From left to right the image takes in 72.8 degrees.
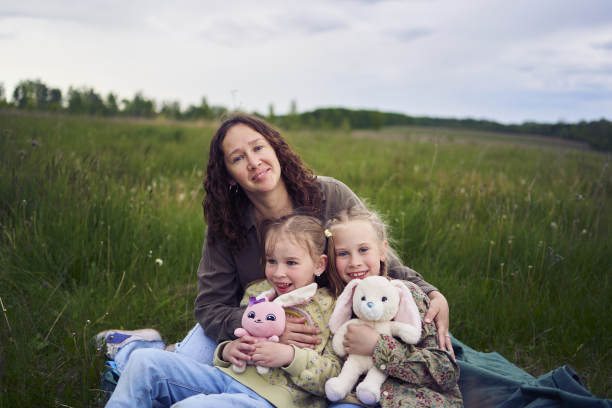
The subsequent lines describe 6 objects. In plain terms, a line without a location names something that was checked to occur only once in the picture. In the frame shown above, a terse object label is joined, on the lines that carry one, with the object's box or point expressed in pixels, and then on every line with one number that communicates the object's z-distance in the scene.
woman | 2.54
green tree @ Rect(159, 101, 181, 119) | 34.28
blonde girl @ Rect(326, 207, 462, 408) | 1.91
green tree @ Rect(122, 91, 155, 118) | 20.28
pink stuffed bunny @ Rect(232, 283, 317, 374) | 2.06
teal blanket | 1.93
